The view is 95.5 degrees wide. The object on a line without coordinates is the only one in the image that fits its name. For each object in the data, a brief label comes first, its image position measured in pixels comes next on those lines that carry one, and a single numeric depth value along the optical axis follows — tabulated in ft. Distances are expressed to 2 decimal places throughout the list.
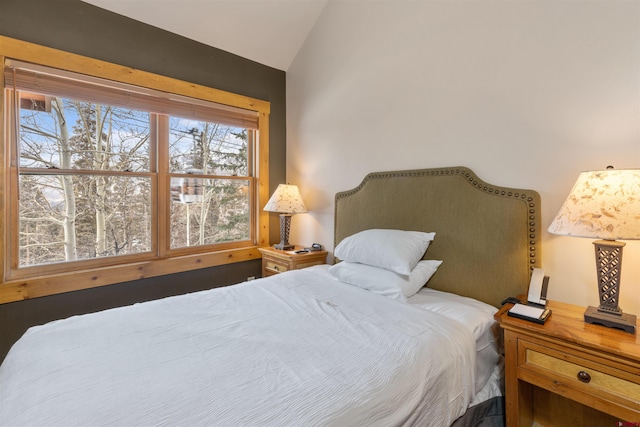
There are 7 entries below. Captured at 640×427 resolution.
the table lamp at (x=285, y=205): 9.23
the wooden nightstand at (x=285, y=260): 8.55
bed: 2.66
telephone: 4.12
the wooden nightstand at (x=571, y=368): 3.31
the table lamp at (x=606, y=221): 3.60
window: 6.64
